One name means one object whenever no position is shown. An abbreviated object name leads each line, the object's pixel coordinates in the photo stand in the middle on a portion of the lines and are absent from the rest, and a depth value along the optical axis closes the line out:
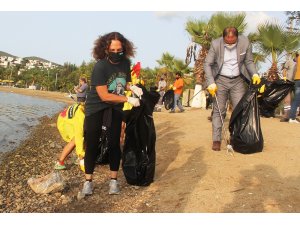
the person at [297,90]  8.62
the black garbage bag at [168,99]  14.45
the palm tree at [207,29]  14.42
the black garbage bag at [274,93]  7.76
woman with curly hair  3.78
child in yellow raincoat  4.77
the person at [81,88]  5.42
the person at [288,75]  9.19
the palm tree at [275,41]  12.45
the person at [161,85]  15.02
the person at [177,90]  13.93
